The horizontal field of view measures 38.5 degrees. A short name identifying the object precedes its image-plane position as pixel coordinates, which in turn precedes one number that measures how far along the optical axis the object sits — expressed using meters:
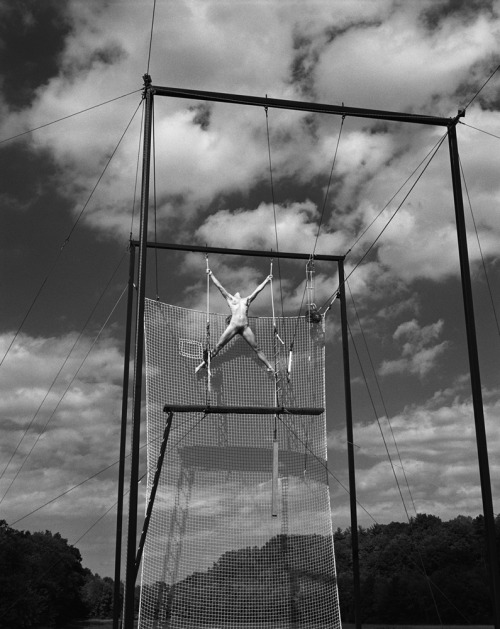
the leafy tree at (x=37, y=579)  26.59
